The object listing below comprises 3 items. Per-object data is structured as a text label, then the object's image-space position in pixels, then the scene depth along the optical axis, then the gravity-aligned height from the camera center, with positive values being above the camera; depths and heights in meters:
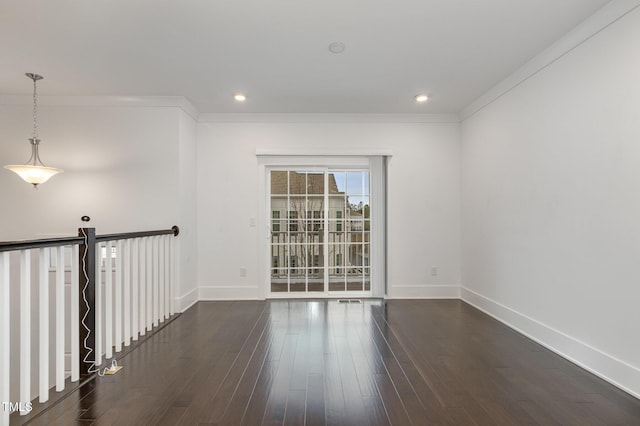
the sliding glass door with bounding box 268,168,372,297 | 4.92 -0.18
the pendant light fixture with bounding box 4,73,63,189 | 3.26 +0.49
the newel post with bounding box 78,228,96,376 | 2.45 -0.59
